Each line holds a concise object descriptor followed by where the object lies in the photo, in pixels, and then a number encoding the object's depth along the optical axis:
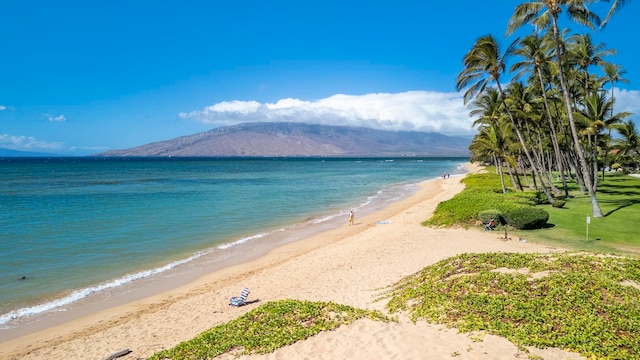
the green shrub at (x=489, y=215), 21.36
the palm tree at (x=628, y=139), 39.00
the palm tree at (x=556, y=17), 20.31
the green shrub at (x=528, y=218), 20.45
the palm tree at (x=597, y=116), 28.16
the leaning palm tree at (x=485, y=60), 24.27
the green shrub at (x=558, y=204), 25.91
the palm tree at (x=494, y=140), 34.38
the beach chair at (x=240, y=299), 12.67
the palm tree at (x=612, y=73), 33.53
